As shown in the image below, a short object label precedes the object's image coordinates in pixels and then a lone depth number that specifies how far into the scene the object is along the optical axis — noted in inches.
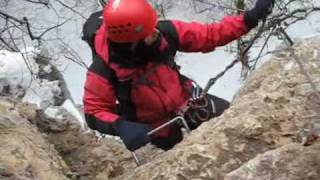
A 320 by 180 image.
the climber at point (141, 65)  134.3
